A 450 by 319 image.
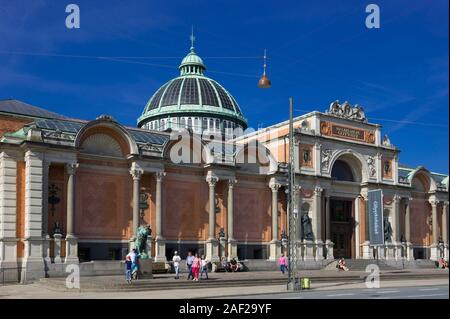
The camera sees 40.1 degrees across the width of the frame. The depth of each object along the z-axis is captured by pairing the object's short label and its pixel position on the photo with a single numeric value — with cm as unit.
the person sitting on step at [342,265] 5542
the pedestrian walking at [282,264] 4641
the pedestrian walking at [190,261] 3850
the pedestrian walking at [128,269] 3397
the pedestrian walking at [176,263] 3912
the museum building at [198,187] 4378
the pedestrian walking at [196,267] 3791
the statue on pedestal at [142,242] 3725
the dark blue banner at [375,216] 6031
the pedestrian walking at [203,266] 3963
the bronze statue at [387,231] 6569
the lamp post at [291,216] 3347
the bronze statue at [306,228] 5884
